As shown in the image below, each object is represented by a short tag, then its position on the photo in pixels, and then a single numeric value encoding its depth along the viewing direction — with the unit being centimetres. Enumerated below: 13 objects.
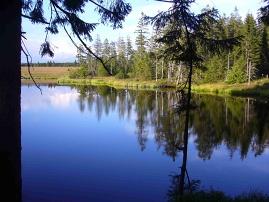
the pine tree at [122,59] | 7216
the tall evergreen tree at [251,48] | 4784
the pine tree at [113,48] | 9165
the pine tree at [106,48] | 9084
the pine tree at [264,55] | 5024
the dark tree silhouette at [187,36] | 876
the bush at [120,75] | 6841
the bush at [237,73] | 4843
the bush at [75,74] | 7903
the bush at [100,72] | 7174
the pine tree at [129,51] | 8325
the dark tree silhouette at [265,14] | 978
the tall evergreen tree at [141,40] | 7039
